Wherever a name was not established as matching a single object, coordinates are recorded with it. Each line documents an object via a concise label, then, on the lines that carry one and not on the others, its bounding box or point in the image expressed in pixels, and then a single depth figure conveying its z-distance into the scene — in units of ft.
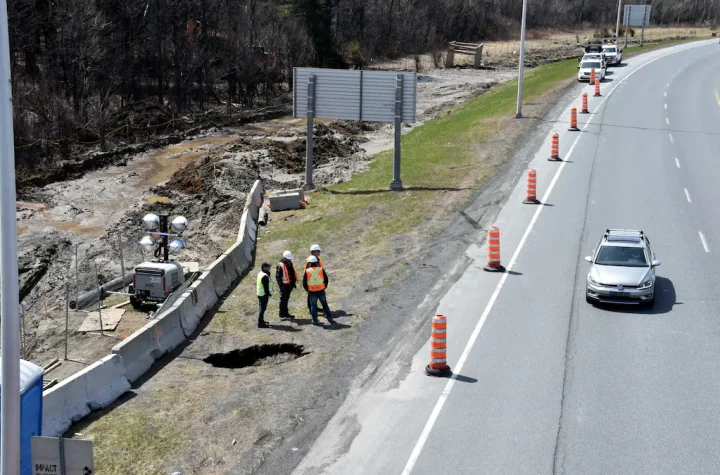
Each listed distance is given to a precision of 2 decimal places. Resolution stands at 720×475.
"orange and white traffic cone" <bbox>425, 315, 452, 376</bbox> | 55.36
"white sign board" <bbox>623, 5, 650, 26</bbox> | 330.75
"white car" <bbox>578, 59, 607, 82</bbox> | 197.88
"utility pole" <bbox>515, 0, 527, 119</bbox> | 143.65
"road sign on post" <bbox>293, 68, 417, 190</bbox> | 114.42
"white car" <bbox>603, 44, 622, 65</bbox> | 238.52
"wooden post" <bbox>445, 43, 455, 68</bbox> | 284.00
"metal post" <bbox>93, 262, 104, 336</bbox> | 69.00
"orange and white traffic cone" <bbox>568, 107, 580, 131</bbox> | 141.69
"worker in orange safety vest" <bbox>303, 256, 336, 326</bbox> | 67.72
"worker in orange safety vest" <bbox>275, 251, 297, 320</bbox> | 69.31
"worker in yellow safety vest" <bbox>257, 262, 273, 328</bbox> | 68.28
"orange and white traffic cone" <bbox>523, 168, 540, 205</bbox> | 99.96
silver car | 66.85
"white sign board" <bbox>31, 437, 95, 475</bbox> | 30.01
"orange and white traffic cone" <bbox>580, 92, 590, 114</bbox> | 159.43
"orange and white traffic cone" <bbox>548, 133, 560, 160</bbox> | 120.57
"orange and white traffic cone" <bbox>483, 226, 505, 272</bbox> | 77.51
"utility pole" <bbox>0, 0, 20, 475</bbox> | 31.27
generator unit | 74.08
